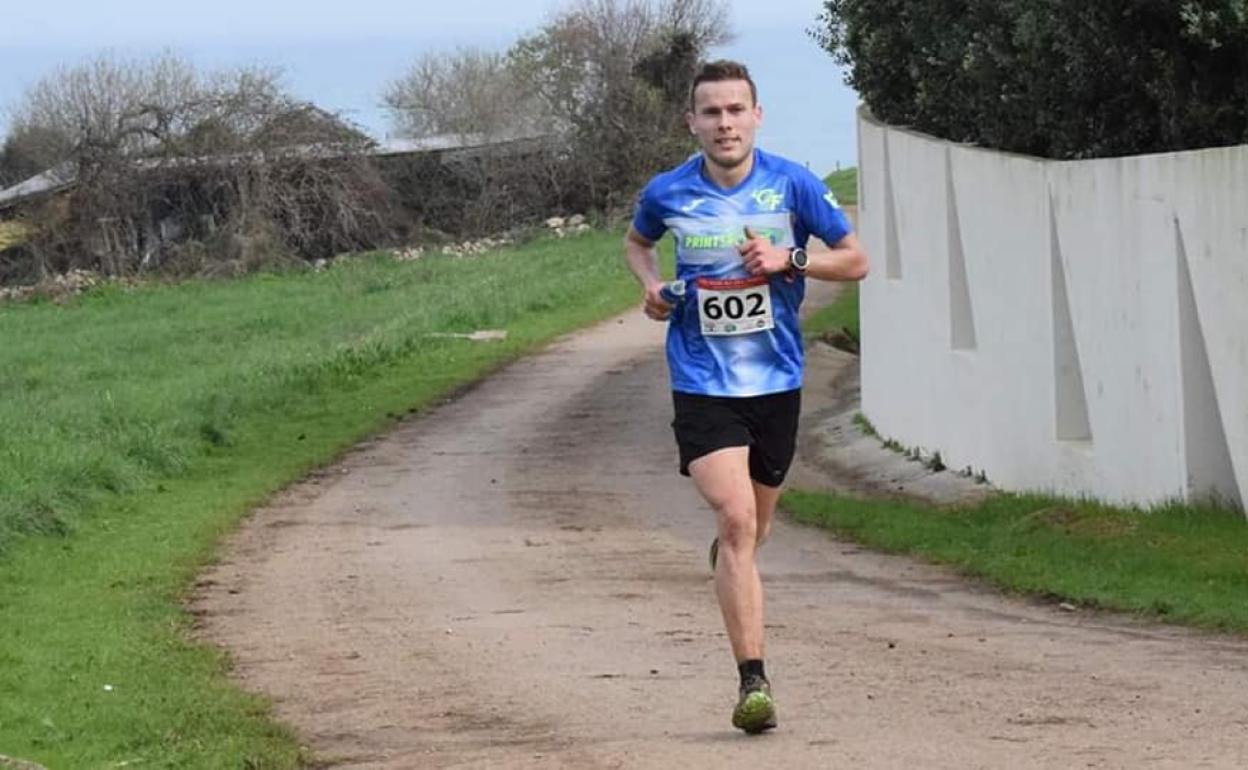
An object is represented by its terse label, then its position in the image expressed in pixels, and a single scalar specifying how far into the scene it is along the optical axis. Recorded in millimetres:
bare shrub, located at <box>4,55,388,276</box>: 52438
